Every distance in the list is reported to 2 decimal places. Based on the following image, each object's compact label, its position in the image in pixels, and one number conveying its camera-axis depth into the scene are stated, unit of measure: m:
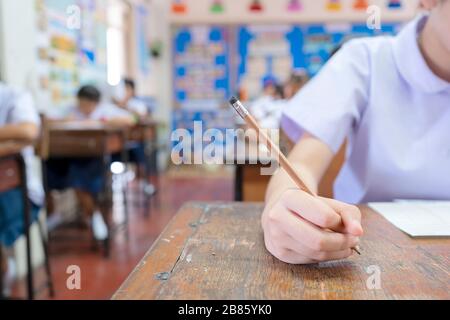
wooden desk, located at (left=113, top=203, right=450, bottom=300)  0.42
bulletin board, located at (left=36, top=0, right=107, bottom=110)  3.20
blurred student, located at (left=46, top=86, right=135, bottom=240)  3.20
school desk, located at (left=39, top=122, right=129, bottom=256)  2.96
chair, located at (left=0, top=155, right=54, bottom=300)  1.83
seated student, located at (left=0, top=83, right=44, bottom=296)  1.95
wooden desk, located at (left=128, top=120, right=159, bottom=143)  4.29
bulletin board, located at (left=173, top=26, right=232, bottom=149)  7.11
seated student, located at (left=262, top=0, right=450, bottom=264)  0.87
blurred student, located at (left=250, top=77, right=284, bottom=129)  3.03
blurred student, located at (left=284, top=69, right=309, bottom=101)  3.21
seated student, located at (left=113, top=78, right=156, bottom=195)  4.48
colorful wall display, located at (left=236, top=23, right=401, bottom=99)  6.91
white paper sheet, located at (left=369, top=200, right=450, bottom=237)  0.62
